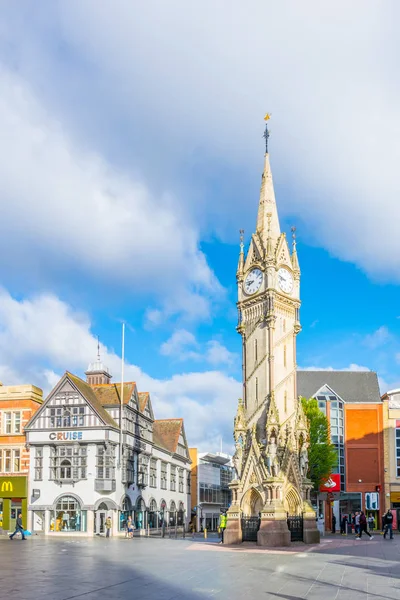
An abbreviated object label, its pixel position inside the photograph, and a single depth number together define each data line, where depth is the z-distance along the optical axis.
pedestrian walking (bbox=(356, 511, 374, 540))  42.62
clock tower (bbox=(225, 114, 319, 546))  37.38
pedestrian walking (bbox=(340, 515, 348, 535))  53.57
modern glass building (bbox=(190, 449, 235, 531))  88.12
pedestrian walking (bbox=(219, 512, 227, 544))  38.76
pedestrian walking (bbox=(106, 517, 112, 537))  52.45
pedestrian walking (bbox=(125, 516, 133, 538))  50.48
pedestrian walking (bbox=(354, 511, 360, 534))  45.59
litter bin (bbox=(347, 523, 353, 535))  58.29
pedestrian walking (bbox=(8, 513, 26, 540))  42.69
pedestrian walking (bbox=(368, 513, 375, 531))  64.81
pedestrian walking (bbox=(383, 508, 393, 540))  40.34
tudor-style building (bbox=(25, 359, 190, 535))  56.78
